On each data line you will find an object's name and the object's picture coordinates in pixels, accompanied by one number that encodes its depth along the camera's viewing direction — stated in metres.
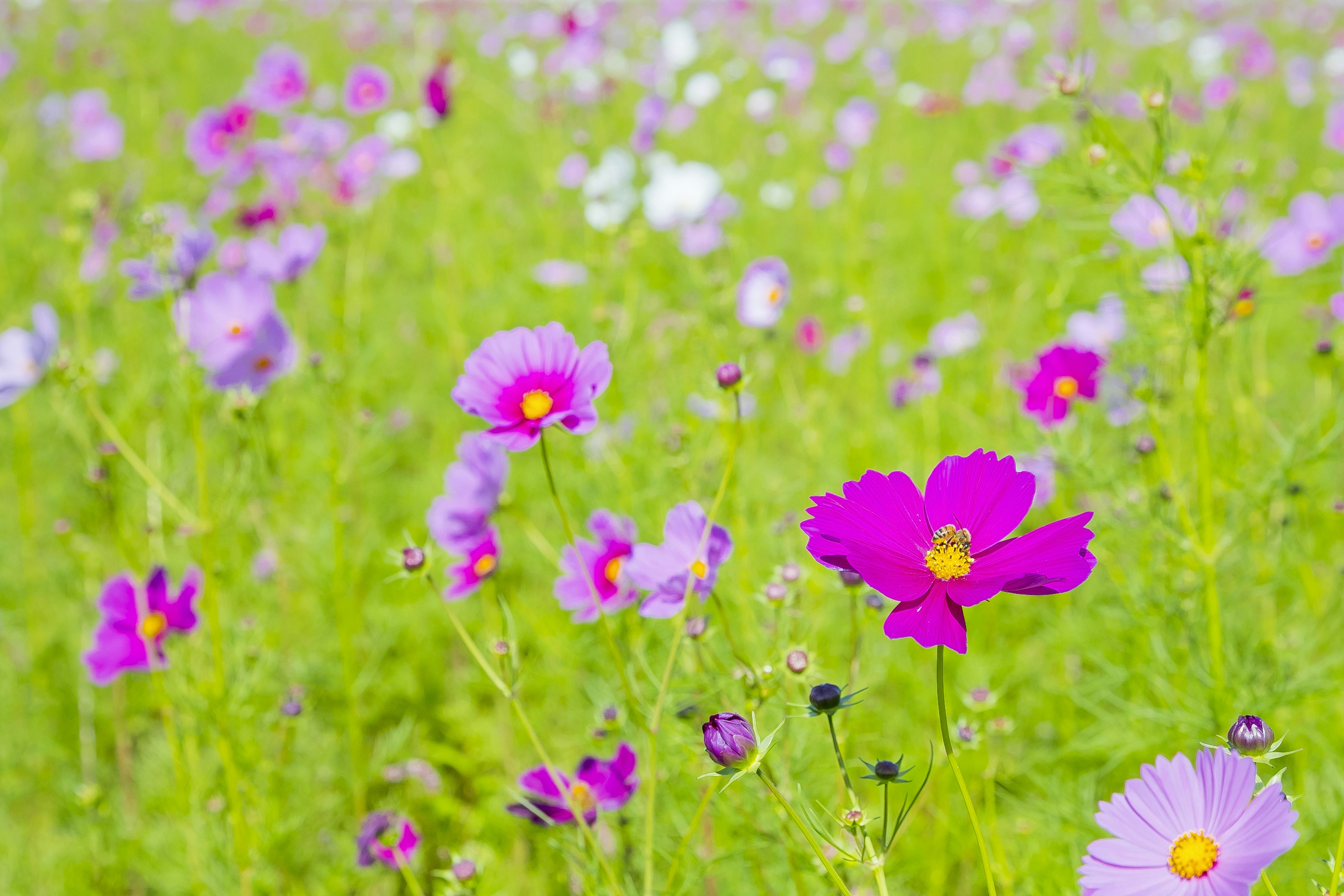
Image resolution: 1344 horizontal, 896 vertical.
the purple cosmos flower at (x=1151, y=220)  1.17
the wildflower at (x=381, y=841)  1.14
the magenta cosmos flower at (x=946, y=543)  0.93
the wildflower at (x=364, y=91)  2.67
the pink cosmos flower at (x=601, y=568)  1.11
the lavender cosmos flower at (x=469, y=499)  1.15
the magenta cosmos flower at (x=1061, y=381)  1.33
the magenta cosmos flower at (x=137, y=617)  1.25
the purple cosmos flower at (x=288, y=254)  1.58
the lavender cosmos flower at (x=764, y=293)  1.97
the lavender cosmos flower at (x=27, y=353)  1.23
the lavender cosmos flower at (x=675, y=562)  1.06
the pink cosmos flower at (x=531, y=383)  1.02
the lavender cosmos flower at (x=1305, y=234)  1.61
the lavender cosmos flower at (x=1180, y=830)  0.93
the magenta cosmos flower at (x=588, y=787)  1.07
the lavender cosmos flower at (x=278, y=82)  2.30
